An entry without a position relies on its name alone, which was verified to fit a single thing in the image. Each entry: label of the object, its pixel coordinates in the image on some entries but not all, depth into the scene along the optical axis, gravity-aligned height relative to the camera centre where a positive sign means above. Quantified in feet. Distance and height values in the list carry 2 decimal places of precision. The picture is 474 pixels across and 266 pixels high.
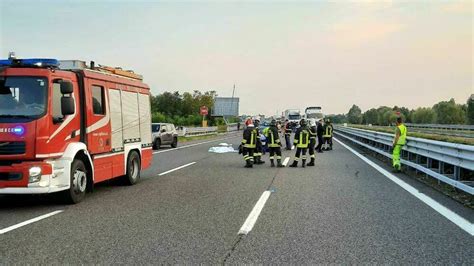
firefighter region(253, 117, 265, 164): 56.19 -4.62
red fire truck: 26.40 -0.91
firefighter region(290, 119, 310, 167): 53.96 -3.71
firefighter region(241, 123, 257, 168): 53.93 -3.64
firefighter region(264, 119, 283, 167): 53.93 -3.76
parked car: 91.45 -4.86
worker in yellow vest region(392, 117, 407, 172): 46.70 -3.41
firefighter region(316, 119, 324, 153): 81.30 -4.45
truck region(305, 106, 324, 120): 196.92 -1.31
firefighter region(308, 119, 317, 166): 54.60 -4.44
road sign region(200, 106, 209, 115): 193.64 -0.09
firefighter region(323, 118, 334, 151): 83.51 -4.38
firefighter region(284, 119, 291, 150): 86.43 -4.87
